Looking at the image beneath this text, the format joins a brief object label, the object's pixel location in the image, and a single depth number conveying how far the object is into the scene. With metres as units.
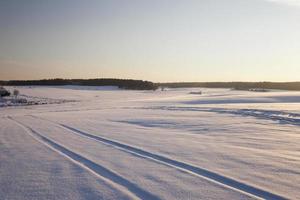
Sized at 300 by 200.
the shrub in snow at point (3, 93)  50.66
